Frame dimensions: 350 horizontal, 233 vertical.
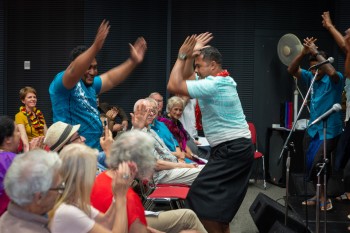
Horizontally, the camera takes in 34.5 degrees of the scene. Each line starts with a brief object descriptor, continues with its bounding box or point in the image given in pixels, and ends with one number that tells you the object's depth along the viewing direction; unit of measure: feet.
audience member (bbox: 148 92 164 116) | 22.20
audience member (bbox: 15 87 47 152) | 22.62
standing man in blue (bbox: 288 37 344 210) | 18.25
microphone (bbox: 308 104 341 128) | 11.91
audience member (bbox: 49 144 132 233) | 8.22
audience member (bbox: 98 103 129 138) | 24.21
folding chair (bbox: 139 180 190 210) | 13.87
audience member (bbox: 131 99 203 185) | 15.76
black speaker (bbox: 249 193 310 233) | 14.43
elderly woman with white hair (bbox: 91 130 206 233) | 8.98
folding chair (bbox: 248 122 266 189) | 24.43
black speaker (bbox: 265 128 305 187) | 24.82
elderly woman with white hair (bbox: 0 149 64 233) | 7.61
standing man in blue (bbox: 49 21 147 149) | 11.60
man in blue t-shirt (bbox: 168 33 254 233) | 13.48
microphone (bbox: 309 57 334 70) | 13.68
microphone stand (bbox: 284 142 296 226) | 14.17
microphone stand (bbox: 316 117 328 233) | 12.46
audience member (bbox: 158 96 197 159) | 19.24
